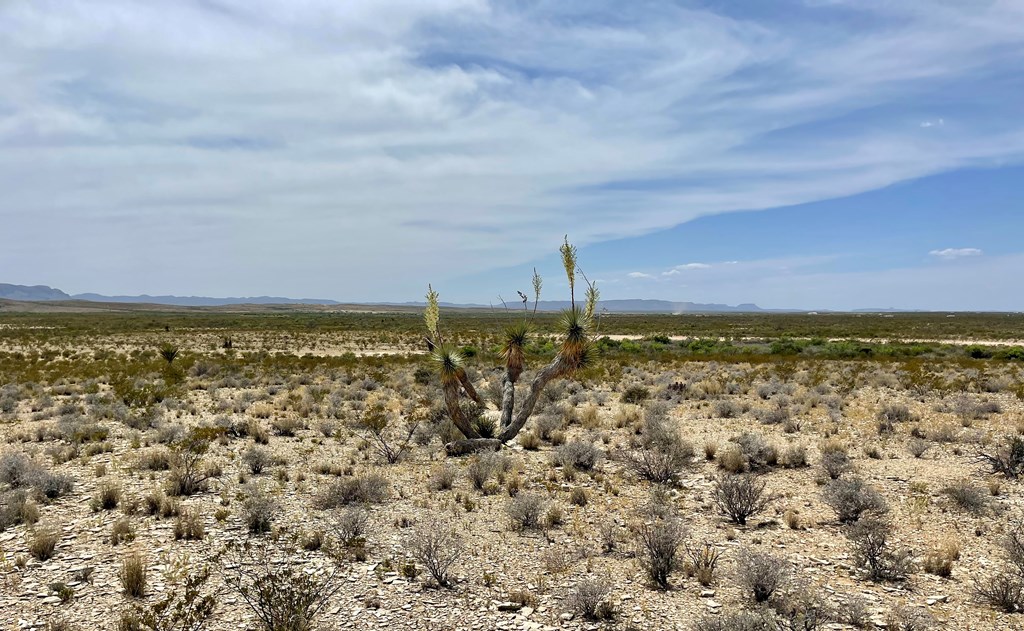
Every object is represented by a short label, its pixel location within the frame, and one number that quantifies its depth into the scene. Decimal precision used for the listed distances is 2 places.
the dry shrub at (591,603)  6.04
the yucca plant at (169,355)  29.45
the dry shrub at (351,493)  9.26
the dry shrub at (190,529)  7.87
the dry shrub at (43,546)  7.13
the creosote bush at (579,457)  11.60
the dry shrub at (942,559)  6.79
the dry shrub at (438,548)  6.86
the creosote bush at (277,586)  5.40
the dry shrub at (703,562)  6.74
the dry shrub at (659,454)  10.79
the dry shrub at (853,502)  8.58
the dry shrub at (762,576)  6.28
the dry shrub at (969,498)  8.66
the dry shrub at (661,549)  6.77
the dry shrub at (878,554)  6.77
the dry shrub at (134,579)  6.29
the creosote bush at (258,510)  8.24
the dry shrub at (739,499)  8.76
